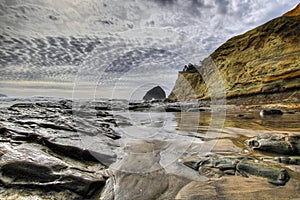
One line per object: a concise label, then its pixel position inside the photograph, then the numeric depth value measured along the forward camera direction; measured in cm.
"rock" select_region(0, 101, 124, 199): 225
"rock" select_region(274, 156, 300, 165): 275
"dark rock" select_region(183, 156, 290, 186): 233
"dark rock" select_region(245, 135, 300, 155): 316
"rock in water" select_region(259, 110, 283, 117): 949
